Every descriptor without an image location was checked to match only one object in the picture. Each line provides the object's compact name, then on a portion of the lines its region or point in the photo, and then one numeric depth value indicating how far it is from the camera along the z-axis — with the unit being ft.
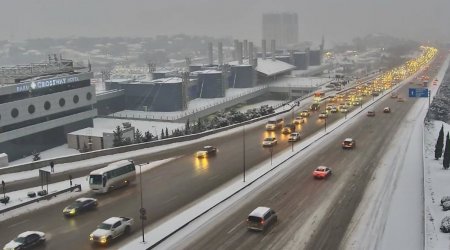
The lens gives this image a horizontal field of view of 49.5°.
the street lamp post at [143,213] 98.05
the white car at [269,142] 196.95
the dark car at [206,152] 182.80
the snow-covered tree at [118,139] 202.49
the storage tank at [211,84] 378.53
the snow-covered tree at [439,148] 199.21
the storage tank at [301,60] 625.82
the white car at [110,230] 100.17
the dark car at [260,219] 105.70
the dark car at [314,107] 313.94
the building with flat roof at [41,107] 204.74
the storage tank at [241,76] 437.17
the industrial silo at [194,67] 479.29
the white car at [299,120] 259.92
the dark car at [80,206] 118.73
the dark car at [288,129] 231.91
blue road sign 264.11
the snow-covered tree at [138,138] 208.76
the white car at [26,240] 96.84
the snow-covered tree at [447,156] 179.58
